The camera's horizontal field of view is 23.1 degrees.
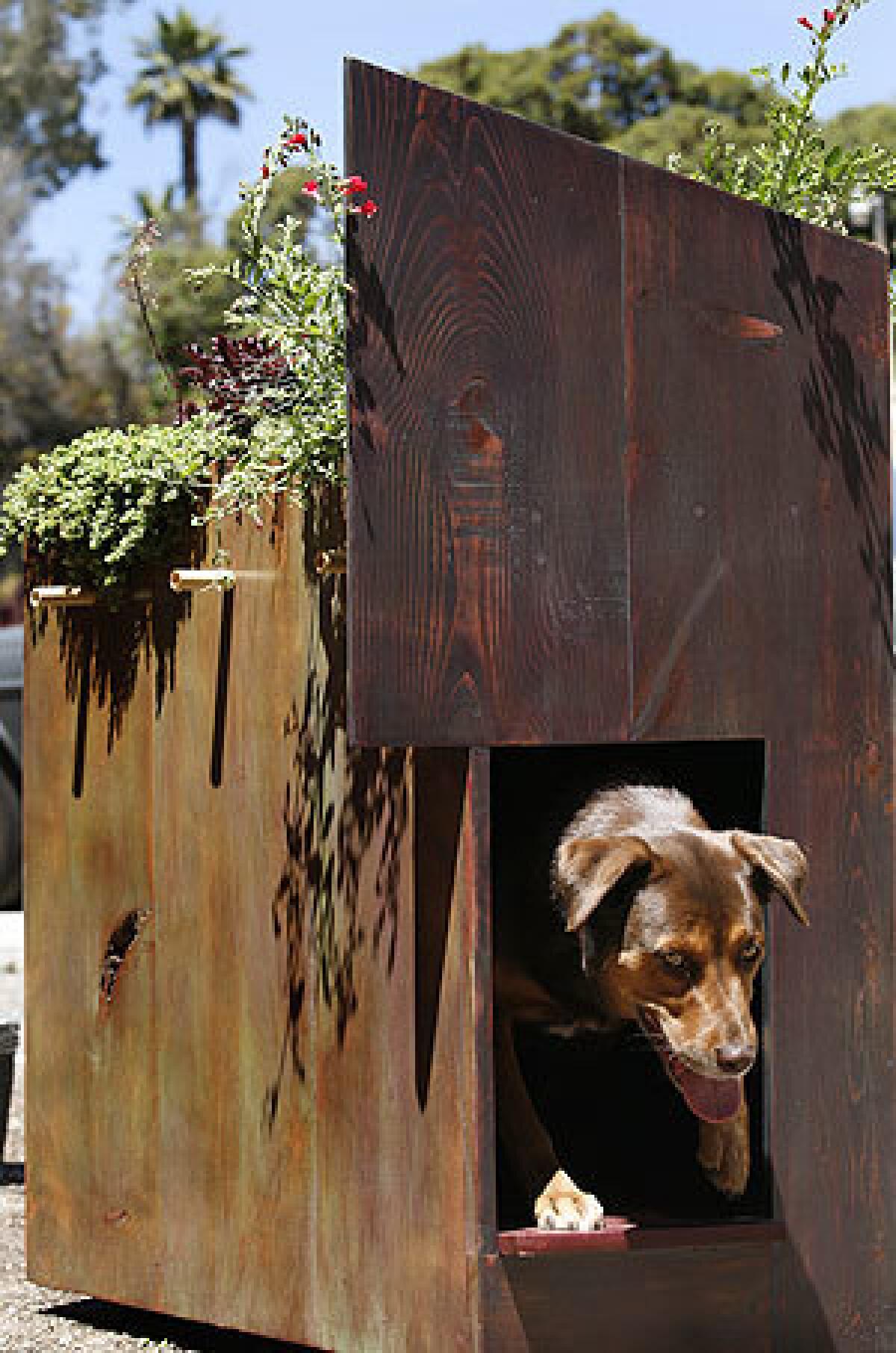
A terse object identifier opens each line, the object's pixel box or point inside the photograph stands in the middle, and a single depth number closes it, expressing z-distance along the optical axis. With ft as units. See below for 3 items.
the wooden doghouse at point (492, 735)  14.87
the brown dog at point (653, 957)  14.44
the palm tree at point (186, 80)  153.48
